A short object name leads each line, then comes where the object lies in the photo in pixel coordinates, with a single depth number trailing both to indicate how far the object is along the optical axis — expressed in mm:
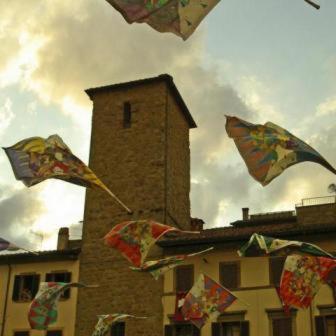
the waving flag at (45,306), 24797
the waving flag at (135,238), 20656
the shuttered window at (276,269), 31141
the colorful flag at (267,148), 13984
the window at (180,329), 31669
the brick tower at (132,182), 33625
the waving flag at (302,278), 19484
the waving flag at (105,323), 26812
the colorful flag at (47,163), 17469
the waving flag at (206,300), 22391
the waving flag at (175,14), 9641
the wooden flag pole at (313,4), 8953
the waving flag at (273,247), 18547
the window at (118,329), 32906
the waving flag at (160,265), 21156
